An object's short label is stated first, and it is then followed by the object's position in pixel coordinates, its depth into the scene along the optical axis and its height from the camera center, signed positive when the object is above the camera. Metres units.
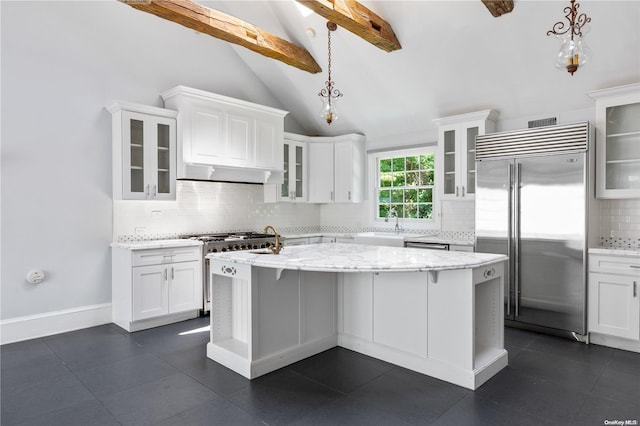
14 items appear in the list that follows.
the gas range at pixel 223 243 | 4.96 -0.42
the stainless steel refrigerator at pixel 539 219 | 4.02 -0.07
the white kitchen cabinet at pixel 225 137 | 4.93 +1.00
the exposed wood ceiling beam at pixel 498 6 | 3.74 +1.98
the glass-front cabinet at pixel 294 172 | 6.40 +0.65
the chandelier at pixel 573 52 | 2.46 +1.00
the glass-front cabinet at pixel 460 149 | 5.08 +0.83
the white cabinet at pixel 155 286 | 4.37 -0.86
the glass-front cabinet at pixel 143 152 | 4.58 +0.71
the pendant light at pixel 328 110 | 3.62 +0.92
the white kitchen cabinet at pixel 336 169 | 6.57 +0.72
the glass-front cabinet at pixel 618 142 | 3.96 +0.72
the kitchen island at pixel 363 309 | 2.97 -0.83
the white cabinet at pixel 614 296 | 3.73 -0.81
